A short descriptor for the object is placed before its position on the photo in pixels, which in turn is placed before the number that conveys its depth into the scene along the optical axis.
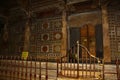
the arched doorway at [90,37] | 10.05
